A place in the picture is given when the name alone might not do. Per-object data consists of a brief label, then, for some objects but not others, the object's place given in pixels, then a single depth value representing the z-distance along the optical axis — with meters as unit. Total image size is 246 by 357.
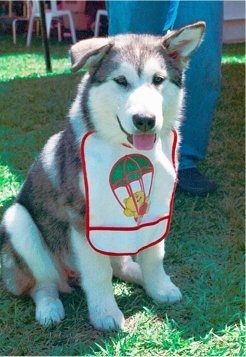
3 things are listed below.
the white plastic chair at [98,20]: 10.80
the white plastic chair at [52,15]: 10.59
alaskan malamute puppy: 2.04
